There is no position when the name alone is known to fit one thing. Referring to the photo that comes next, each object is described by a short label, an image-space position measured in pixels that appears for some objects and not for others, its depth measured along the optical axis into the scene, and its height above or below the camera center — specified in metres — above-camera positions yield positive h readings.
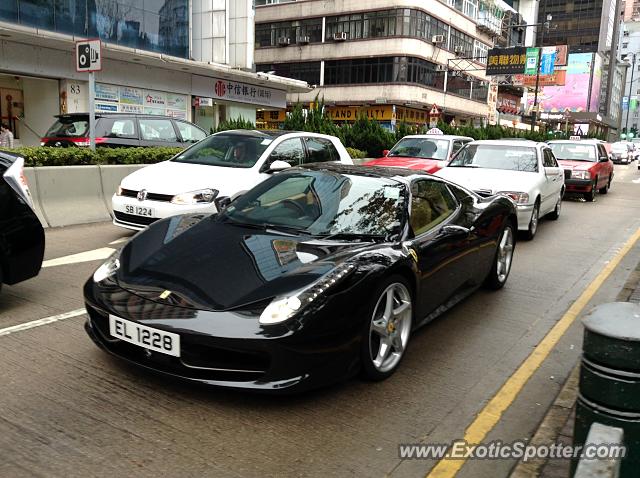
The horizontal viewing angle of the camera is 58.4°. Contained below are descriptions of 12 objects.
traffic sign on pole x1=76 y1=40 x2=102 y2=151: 9.93 +1.27
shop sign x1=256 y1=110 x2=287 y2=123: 49.21 +1.99
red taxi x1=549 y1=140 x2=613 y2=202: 15.38 -0.39
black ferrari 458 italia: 3.13 -0.87
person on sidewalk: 16.84 -0.23
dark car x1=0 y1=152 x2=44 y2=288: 4.65 -0.81
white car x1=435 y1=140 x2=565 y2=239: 9.27 -0.46
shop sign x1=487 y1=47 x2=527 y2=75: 40.16 +6.08
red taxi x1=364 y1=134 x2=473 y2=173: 12.38 -0.15
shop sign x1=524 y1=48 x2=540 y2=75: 39.59 +5.91
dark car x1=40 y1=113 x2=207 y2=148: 11.65 +0.05
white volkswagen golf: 7.23 -0.47
